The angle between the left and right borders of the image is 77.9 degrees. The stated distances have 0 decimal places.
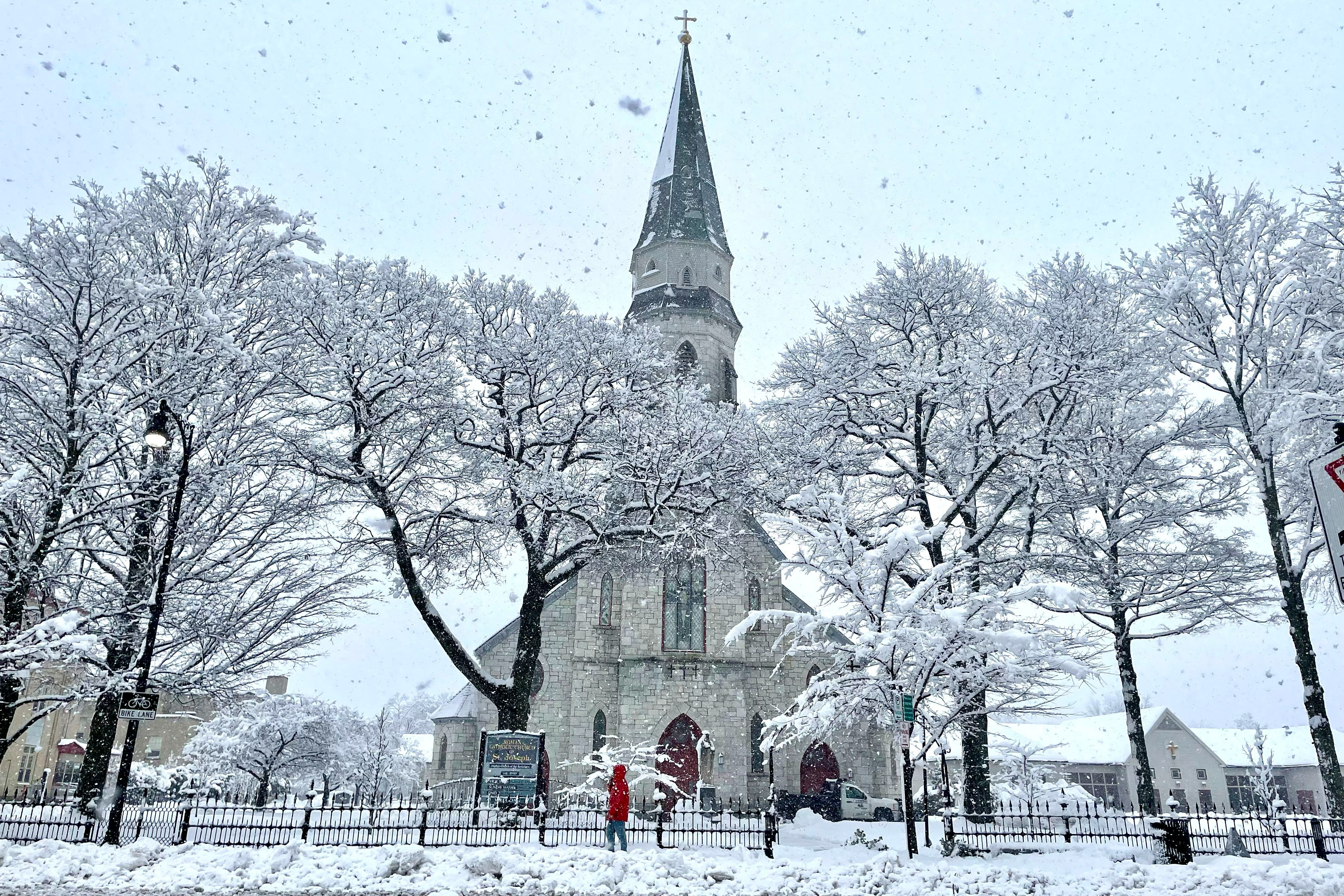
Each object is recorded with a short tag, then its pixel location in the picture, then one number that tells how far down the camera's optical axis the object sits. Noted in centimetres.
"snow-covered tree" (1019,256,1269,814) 1936
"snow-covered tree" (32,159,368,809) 1427
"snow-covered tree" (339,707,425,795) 3909
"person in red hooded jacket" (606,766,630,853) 1403
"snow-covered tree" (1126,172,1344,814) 1628
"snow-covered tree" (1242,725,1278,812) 4772
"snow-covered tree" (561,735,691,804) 2261
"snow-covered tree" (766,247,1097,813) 1905
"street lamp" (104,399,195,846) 1241
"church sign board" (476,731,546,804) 1773
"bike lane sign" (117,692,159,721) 1235
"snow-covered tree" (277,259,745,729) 1795
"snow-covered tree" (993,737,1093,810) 1900
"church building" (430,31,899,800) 2742
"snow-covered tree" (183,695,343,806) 3488
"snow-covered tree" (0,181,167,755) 1335
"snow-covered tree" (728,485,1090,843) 1284
